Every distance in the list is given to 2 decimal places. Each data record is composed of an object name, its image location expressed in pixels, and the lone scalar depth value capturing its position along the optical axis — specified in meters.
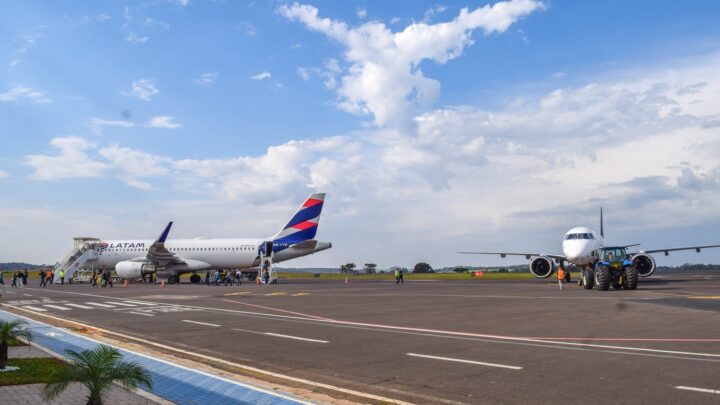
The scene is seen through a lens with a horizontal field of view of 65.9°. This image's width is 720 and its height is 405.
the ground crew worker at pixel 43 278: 50.46
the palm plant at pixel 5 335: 9.38
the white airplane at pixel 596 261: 30.48
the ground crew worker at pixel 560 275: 33.03
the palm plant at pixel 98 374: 6.00
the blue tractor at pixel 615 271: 29.78
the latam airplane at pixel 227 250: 53.34
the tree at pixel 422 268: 146.12
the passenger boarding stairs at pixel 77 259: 57.91
